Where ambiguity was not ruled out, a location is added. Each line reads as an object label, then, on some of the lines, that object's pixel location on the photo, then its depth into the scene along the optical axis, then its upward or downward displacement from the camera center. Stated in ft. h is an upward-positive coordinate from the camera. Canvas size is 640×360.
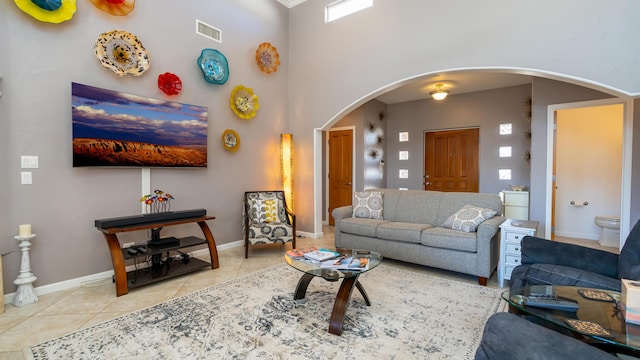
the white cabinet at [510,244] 9.73 -2.32
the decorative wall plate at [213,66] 13.30 +4.99
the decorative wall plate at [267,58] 15.98 +6.43
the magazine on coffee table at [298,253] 8.52 -2.32
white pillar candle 8.61 -1.59
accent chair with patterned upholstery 13.28 -2.21
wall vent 13.44 +6.67
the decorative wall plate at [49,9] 8.78 +5.05
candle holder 8.61 -3.07
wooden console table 9.22 -2.60
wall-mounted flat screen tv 9.91 +1.67
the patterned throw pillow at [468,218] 10.74 -1.61
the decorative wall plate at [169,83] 12.01 +3.75
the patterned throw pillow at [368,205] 13.98 -1.45
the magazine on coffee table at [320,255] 8.23 -2.30
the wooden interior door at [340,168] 21.03 +0.46
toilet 14.46 -2.77
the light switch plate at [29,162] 9.03 +0.39
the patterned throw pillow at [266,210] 14.67 -1.79
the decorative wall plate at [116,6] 10.36 +6.02
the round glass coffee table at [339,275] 7.04 -2.43
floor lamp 16.83 +0.60
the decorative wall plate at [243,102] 14.85 +3.69
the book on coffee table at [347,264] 7.59 -2.35
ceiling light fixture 17.90 +4.90
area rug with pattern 6.31 -3.75
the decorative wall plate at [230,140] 14.49 +1.73
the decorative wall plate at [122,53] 10.39 +4.42
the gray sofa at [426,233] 10.25 -2.26
